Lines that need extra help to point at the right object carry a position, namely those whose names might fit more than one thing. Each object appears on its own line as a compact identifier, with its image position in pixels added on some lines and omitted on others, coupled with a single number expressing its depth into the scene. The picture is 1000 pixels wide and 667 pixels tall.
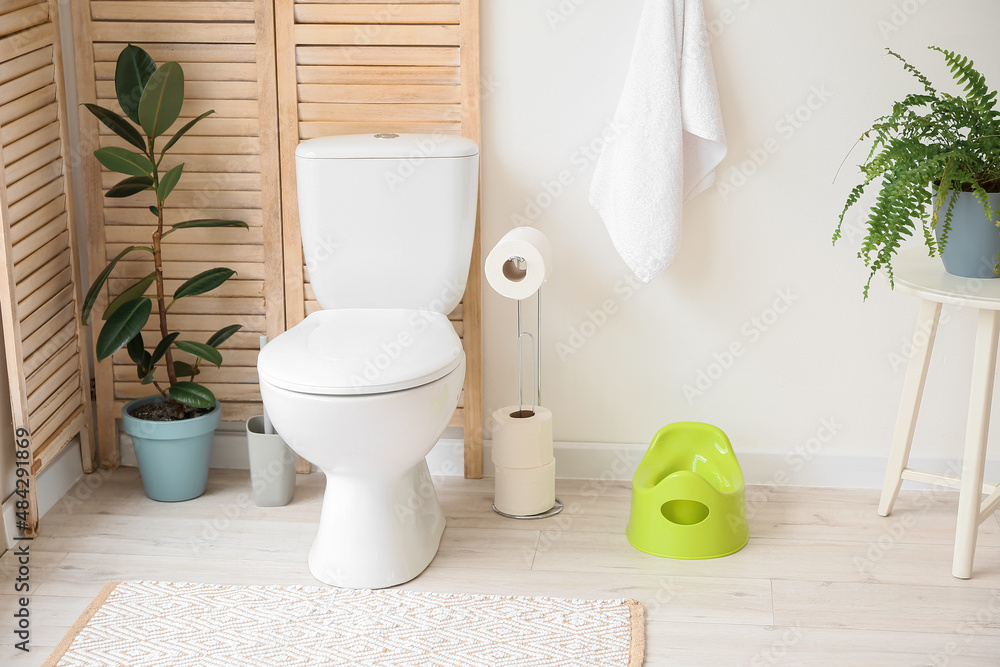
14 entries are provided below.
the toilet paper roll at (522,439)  2.19
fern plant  1.70
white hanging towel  2.07
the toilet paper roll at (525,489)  2.22
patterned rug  1.75
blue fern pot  1.80
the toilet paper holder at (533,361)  2.16
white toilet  1.79
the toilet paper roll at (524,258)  2.05
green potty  2.05
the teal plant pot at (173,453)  2.27
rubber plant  2.14
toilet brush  2.26
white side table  1.81
